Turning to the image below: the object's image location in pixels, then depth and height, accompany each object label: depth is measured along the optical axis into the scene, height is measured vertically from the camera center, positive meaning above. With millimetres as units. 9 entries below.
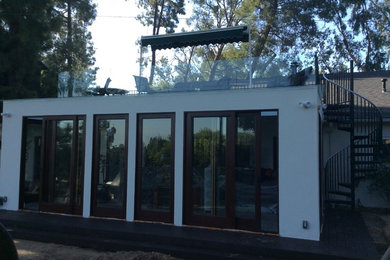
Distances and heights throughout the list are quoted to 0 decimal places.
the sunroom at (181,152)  6031 +153
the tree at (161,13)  21719 +9122
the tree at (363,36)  18766 +6857
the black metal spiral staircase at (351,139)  8141 +560
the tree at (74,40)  19438 +7088
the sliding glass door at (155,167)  6922 -135
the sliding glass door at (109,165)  7301 -113
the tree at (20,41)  11305 +3826
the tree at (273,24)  17484 +7036
